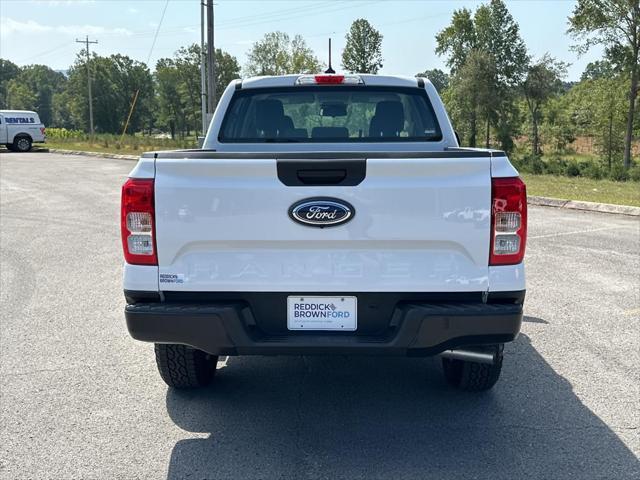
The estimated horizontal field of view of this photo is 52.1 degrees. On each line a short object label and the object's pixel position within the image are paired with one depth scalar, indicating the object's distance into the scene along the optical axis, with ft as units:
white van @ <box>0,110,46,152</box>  109.81
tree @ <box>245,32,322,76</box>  231.50
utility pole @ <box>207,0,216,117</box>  77.38
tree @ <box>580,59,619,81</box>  113.11
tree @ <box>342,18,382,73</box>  271.49
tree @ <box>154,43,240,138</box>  289.33
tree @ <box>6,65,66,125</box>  426.10
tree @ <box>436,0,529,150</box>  190.60
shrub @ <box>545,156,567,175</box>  102.89
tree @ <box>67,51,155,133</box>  324.39
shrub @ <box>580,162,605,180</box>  93.09
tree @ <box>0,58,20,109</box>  560.20
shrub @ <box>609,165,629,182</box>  90.87
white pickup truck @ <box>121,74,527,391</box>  10.38
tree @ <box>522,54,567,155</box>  191.01
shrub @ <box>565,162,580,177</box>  100.86
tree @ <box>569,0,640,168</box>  106.93
